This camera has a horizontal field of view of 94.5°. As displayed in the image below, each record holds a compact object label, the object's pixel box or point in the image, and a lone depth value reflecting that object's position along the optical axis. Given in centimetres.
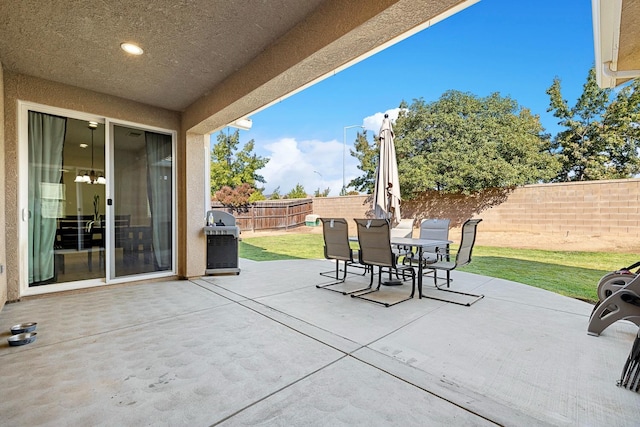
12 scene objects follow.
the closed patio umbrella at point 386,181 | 514
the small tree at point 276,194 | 2758
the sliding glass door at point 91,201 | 398
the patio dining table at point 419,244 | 371
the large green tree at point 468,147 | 1102
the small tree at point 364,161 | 1781
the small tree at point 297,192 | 2603
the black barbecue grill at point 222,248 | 535
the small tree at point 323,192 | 2795
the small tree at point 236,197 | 1559
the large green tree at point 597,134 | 1175
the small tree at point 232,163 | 1995
